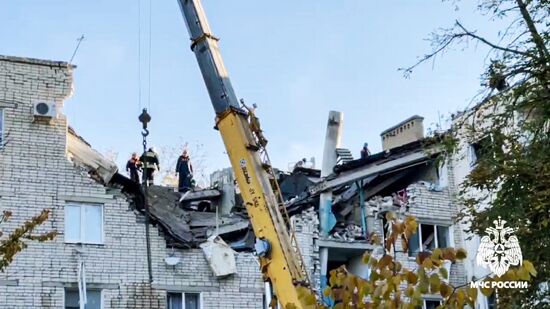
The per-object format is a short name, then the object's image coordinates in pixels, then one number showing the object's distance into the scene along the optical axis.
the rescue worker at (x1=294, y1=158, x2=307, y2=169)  30.44
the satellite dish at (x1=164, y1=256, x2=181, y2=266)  23.47
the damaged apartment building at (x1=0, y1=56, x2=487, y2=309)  22.66
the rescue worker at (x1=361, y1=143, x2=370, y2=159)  30.25
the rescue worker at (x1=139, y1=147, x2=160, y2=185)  24.86
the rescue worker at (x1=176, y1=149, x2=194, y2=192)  29.45
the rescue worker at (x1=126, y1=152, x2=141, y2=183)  27.22
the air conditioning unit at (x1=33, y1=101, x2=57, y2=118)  23.05
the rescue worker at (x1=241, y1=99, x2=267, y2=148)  19.94
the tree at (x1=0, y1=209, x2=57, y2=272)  15.94
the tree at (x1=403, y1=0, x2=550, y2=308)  15.80
